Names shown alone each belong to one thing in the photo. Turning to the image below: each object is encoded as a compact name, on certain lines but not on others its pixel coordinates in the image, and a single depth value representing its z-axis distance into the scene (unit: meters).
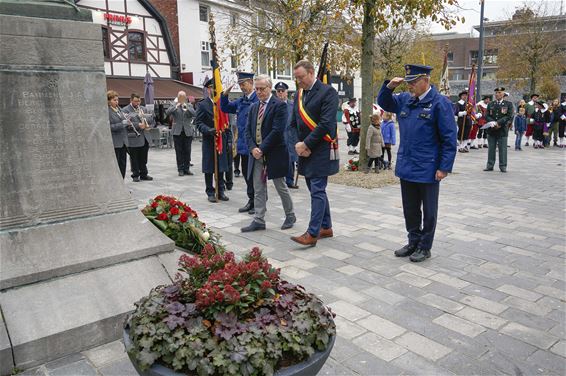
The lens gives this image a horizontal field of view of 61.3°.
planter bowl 2.14
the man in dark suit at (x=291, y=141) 9.87
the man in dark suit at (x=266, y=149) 6.50
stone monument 3.40
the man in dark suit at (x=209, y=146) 8.86
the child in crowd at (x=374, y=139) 11.77
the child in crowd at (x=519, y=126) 18.44
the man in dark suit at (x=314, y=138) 5.70
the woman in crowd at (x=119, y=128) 10.31
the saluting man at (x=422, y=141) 5.06
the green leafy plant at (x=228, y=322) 2.12
